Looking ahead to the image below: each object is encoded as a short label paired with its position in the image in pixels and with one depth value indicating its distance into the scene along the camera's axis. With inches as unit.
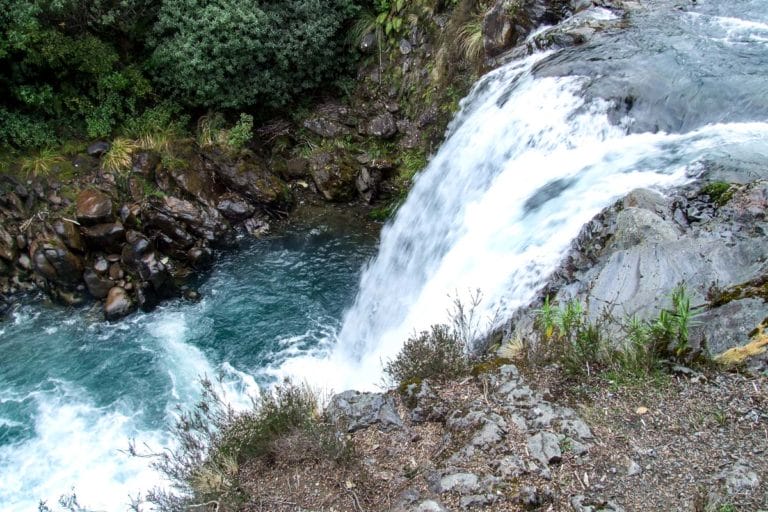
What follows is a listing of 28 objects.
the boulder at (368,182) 460.4
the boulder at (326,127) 479.8
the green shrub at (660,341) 169.9
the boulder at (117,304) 376.5
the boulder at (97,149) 441.7
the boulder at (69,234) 390.6
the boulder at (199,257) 415.8
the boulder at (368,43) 481.4
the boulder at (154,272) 388.2
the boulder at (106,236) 394.9
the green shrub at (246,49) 429.1
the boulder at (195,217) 423.2
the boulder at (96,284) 385.4
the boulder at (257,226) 445.4
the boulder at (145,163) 435.5
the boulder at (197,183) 436.8
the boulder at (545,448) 154.6
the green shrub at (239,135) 455.5
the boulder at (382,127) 473.1
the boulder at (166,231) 415.2
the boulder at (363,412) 189.5
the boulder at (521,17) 391.2
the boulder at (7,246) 394.6
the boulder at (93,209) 395.9
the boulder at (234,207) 444.1
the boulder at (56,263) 382.9
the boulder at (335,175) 460.1
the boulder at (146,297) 385.7
